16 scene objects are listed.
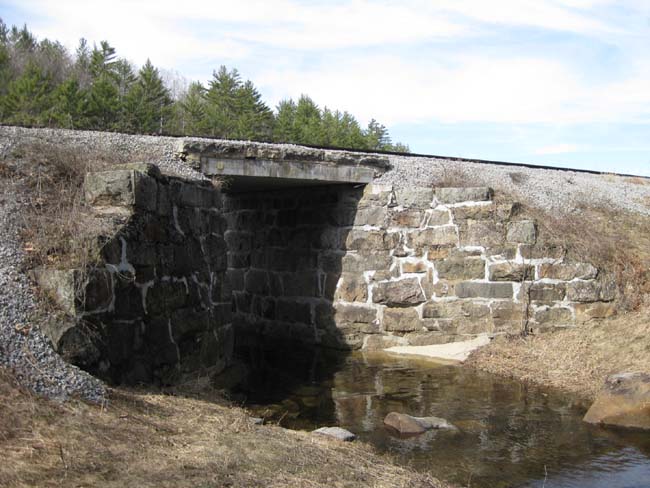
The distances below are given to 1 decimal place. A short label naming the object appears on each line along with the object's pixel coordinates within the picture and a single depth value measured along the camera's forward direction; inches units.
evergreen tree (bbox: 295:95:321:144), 1165.7
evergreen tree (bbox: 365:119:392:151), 1272.3
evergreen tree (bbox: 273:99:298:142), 1192.8
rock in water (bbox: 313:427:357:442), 233.0
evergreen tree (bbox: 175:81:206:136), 1180.5
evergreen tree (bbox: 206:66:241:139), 1198.8
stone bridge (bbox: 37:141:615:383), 265.1
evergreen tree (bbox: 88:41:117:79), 1386.6
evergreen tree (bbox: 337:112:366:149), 1184.8
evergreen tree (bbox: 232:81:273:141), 1210.6
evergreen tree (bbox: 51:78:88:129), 930.0
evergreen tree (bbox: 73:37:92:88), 1406.3
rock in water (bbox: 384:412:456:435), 259.0
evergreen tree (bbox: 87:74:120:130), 1001.8
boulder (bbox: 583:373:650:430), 267.4
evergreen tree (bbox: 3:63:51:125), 930.1
